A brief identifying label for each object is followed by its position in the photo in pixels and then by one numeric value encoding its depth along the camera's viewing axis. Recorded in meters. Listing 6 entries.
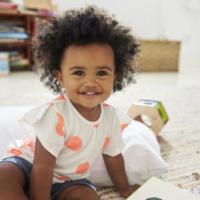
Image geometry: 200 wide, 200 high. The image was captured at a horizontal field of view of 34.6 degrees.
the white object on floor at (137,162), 0.91
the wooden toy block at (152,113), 1.29
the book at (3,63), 2.54
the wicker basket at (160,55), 2.95
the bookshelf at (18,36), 2.59
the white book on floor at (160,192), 0.66
